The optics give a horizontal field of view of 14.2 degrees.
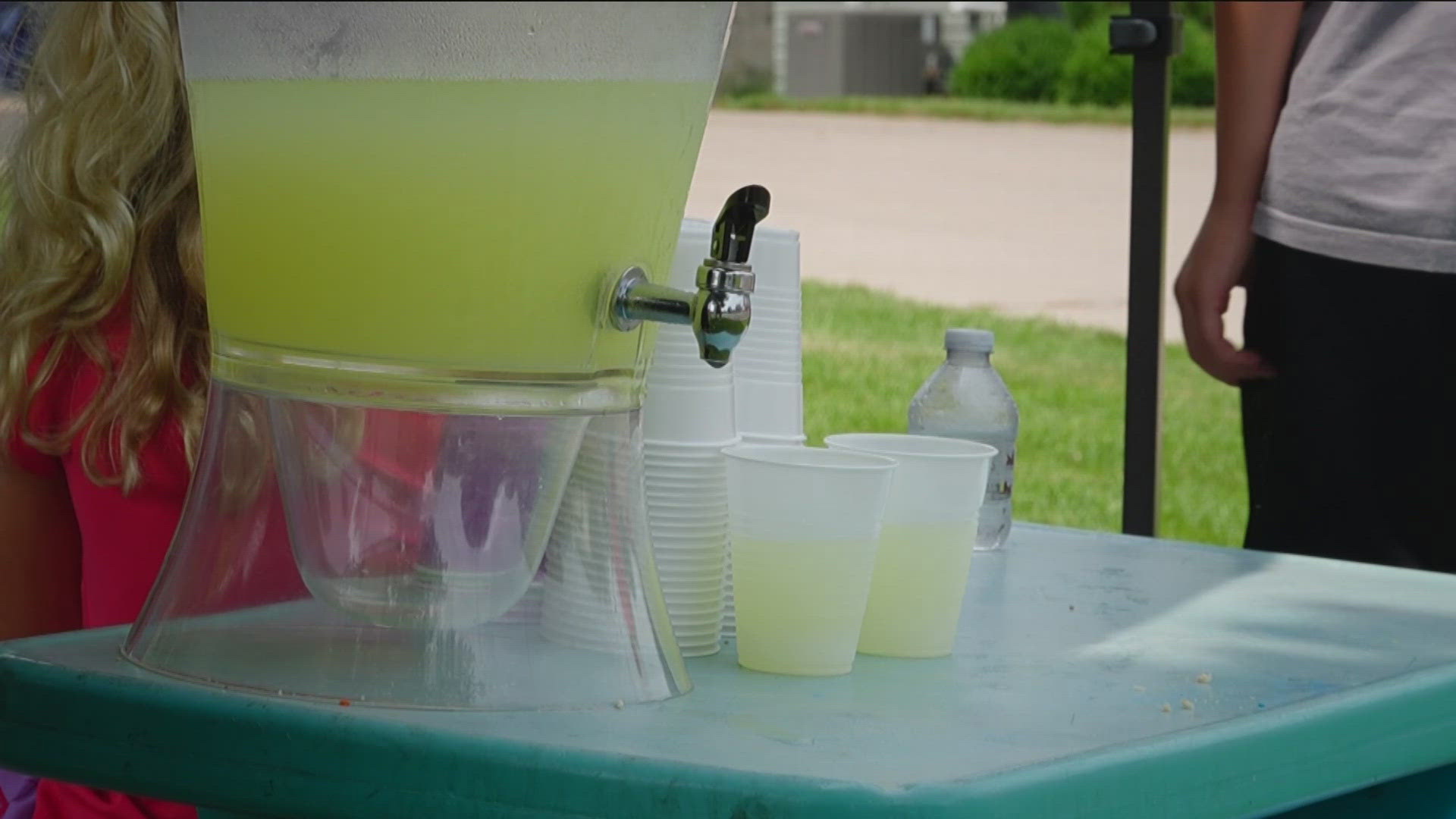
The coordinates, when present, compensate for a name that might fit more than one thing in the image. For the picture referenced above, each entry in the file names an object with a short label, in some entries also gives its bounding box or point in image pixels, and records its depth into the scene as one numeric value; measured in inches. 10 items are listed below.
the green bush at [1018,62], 649.6
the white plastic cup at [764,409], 89.5
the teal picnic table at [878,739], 80.3
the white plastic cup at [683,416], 86.9
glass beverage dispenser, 81.1
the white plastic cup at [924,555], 87.6
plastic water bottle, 99.5
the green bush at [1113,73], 572.5
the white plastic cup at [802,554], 85.6
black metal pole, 129.8
